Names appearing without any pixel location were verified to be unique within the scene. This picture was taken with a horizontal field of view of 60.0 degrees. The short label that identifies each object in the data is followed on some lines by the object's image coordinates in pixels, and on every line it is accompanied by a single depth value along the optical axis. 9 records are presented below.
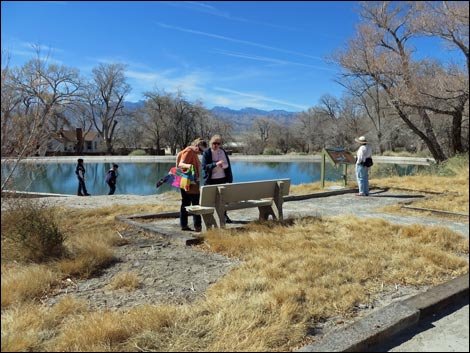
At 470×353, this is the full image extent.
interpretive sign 12.48
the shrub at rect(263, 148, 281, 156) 58.32
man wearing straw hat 10.59
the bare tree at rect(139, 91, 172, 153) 61.06
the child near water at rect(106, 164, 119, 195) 16.53
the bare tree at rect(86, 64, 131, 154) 66.00
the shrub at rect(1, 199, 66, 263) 4.28
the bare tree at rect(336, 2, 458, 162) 16.41
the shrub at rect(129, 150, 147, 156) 59.09
